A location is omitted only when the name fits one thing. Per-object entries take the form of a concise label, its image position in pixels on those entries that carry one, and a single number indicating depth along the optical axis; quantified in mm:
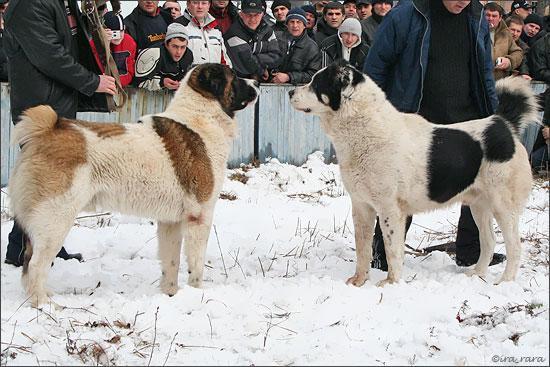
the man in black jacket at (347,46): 9461
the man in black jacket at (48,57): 4750
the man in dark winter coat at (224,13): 9422
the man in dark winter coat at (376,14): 10258
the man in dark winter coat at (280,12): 10312
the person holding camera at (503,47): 10266
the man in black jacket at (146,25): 8477
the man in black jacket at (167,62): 8141
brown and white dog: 4297
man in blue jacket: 5598
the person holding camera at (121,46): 7572
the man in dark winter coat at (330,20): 10266
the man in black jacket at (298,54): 9805
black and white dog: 5094
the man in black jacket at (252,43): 9109
